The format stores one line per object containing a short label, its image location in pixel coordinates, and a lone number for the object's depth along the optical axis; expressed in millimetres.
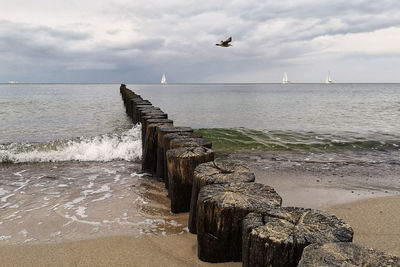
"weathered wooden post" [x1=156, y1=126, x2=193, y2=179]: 5557
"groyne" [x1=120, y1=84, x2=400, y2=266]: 1894
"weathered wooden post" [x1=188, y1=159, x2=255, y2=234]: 3043
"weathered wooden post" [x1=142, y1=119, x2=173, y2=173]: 6305
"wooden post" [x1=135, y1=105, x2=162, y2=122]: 8766
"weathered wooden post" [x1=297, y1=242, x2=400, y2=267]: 1557
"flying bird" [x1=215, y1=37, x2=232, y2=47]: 6391
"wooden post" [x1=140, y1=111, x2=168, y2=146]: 7410
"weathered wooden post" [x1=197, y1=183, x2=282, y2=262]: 2502
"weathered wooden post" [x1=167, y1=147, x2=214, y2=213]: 3887
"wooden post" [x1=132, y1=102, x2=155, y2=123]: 10232
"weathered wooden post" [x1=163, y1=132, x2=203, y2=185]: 5054
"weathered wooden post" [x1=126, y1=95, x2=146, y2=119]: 13669
